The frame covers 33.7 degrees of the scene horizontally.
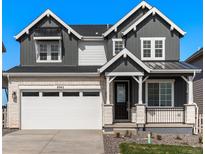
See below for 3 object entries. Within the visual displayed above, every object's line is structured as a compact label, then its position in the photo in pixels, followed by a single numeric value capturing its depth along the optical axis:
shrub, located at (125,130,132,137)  16.56
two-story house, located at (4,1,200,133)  19.03
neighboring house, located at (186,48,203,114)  23.31
